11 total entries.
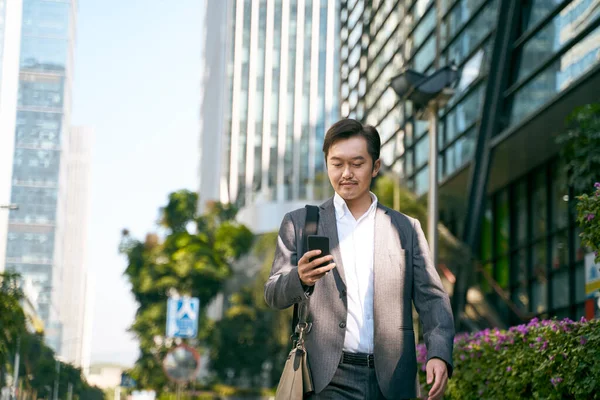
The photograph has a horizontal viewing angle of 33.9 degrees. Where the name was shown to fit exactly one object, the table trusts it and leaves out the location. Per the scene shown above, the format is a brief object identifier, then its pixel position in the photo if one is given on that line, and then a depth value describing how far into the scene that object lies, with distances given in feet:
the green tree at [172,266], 136.98
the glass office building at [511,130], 63.16
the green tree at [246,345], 142.92
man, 11.29
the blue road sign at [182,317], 60.44
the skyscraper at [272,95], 281.33
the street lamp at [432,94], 41.39
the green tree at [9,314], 32.94
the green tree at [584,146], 45.06
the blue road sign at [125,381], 64.16
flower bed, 18.44
